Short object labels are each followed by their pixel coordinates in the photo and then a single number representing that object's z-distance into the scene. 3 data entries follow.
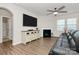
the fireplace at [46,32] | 5.00
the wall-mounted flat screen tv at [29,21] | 3.26
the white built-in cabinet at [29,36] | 2.94
